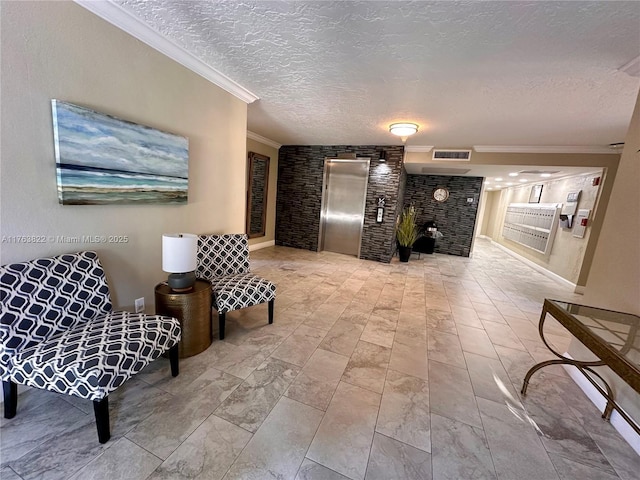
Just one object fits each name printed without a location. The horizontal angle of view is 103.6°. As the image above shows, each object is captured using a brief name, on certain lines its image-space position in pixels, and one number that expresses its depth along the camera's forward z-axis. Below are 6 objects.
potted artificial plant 5.78
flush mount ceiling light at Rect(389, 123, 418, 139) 3.52
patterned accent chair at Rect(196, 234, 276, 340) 2.27
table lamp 1.89
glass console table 1.27
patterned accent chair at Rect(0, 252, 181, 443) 1.23
